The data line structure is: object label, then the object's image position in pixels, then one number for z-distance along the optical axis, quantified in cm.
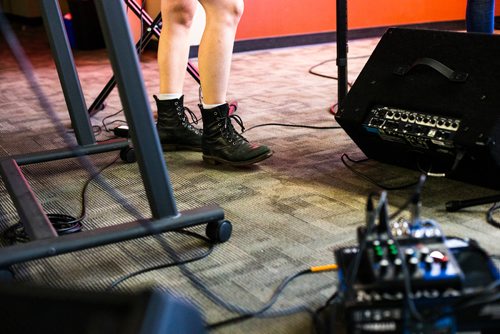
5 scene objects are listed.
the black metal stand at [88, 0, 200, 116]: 250
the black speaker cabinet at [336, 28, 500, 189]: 147
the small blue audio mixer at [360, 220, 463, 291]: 84
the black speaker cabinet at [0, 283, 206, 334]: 63
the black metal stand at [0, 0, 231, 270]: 121
